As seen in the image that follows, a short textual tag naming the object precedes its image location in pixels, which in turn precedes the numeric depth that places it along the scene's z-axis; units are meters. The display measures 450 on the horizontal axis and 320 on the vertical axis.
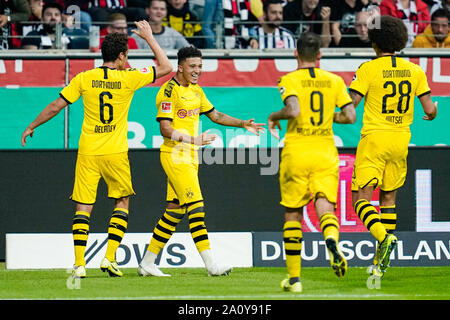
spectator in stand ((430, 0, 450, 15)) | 15.45
